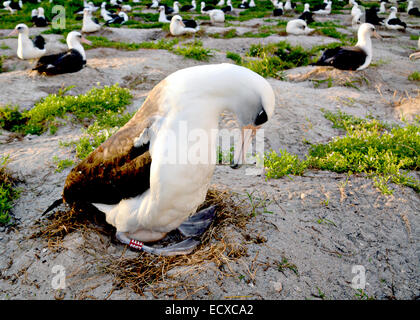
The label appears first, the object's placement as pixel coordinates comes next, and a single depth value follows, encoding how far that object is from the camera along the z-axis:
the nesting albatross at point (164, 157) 2.07
